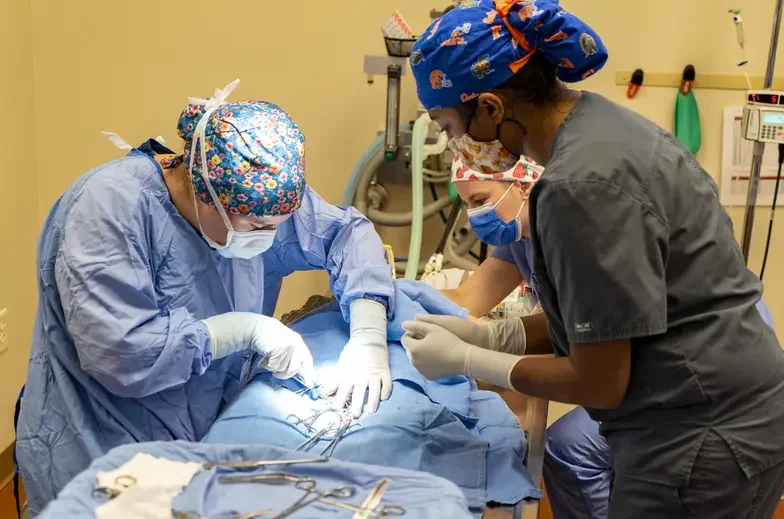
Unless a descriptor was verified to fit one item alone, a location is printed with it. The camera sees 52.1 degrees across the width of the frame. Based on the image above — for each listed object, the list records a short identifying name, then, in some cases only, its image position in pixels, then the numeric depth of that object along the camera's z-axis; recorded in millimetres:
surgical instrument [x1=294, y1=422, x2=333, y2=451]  1521
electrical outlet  2816
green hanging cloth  2982
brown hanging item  2988
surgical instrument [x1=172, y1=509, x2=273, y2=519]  1022
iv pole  2633
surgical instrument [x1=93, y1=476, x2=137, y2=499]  1049
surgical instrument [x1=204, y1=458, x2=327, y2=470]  1151
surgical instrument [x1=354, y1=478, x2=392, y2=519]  1041
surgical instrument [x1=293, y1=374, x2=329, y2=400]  1737
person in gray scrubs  1165
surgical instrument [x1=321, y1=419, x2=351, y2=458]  1506
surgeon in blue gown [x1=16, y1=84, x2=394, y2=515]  1492
